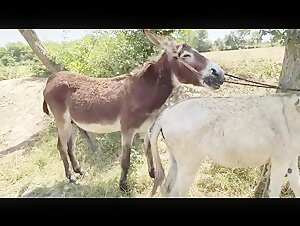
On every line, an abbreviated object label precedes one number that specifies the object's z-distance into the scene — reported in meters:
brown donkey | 1.12
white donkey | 1.10
